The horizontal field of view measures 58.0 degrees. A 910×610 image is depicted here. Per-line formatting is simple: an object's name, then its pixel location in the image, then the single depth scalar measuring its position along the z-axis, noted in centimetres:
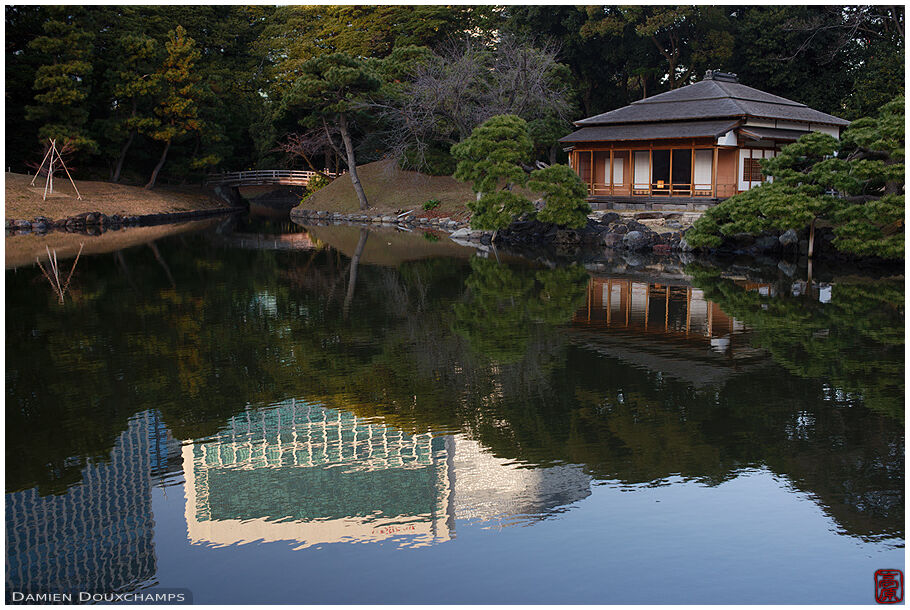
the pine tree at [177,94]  3881
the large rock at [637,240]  2475
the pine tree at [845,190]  1872
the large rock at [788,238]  2195
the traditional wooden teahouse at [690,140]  2647
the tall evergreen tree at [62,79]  3438
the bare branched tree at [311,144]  3934
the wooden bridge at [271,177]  4616
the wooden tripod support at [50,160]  3303
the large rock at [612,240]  2531
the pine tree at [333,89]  3466
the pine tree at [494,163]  2631
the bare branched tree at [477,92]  3275
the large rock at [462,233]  2914
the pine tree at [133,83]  3728
